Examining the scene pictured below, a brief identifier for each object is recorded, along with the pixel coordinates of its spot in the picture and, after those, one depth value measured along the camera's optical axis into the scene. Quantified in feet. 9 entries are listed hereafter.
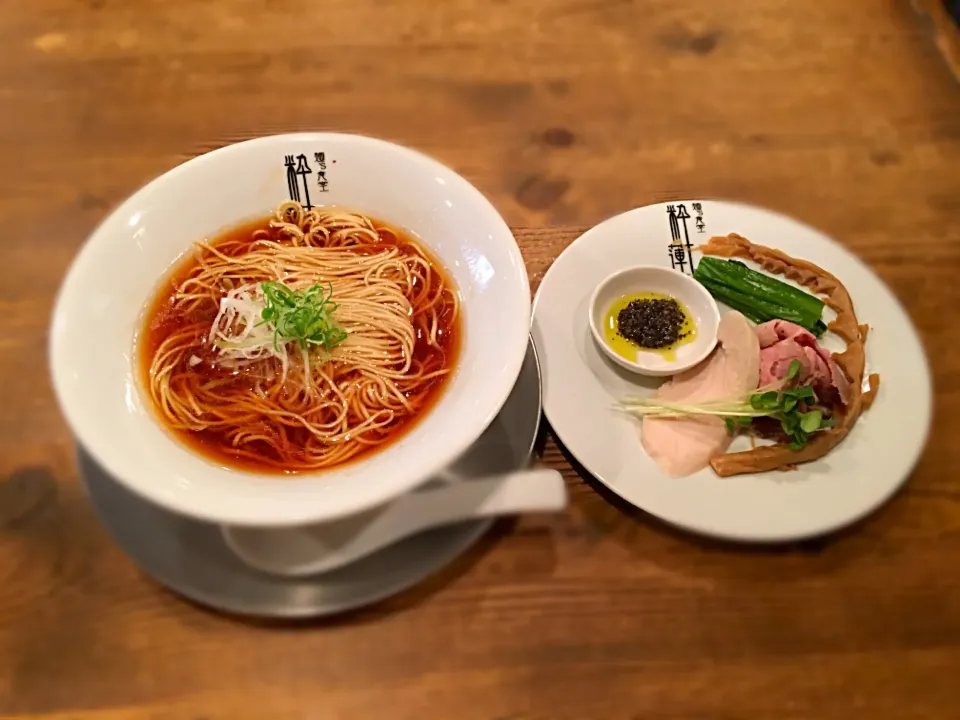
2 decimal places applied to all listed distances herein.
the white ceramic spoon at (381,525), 1.26
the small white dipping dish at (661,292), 1.51
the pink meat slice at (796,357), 1.46
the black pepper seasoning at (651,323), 1.56
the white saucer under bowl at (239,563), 1.24
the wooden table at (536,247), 1.24
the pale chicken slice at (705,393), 1.39
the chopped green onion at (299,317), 1.33
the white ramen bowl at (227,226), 1.09
